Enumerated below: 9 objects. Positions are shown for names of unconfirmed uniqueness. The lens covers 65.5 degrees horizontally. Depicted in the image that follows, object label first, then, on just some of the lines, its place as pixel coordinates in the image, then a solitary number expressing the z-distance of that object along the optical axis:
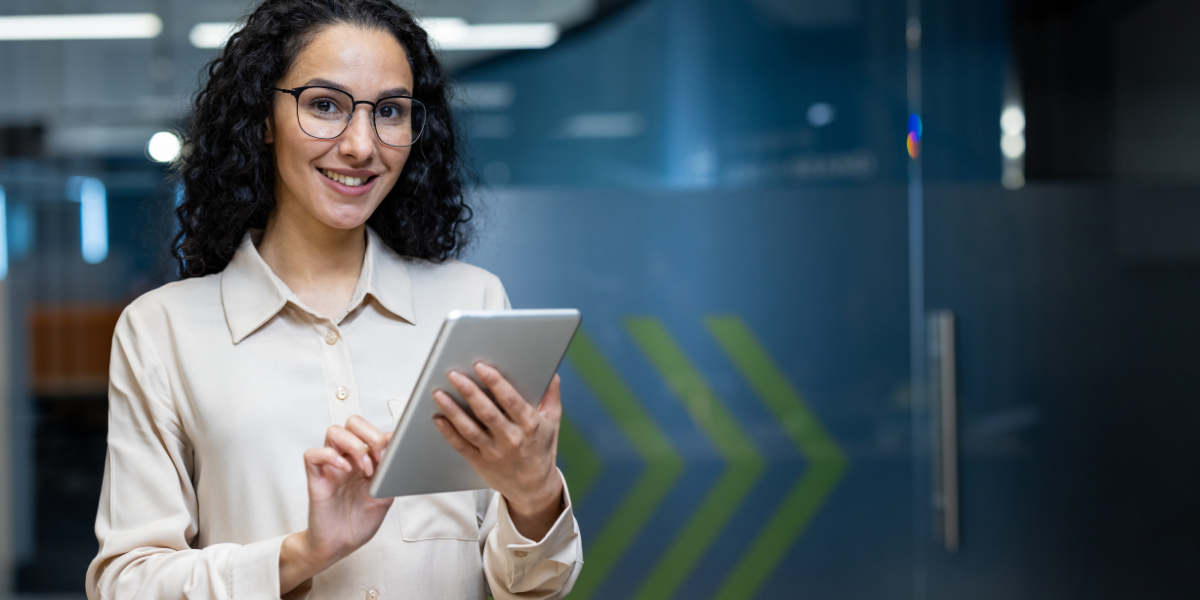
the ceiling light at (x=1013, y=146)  2.76
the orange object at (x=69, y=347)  2.87
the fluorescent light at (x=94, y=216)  2.86
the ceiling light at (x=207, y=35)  2.89
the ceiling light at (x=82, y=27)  2.85
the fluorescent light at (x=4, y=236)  2.86
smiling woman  1.08
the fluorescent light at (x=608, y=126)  2.79
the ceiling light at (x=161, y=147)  2.84
